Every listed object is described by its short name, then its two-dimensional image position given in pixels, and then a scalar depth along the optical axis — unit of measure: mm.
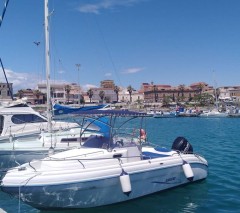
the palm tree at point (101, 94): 111654
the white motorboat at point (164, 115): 67446
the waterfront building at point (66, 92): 101776
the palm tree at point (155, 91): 125853
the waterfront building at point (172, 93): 124089
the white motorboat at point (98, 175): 6477
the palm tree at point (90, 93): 108655
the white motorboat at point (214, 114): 64205
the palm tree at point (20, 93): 97331
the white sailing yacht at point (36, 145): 10214
